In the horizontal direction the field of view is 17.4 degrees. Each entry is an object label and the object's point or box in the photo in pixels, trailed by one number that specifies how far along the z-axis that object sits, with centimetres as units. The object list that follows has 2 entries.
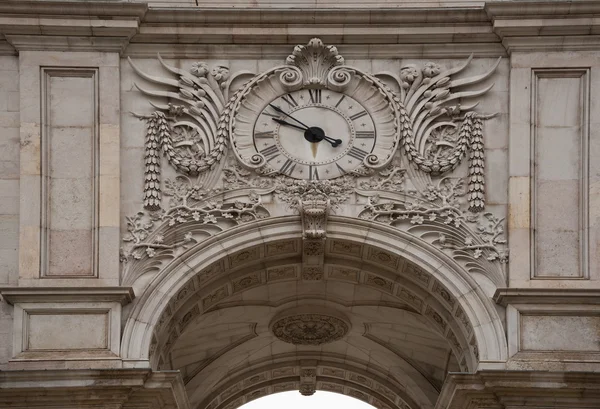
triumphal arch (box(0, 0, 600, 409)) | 2597
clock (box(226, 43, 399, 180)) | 2678
